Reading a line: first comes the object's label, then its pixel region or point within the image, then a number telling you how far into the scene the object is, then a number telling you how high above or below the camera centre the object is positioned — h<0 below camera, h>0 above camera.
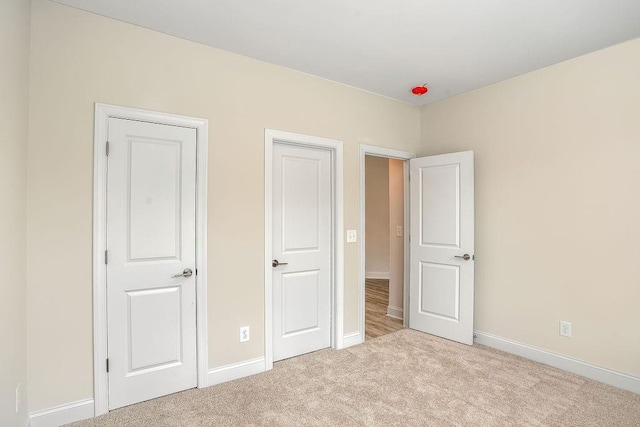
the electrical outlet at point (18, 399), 1.75 -1.00
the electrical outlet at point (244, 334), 2.76 -1.01
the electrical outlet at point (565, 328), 2.87 -1.00
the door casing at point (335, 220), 3.11 -0.04
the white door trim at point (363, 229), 3.51 -0.14
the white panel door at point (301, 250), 3.06 -0.33
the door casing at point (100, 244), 2.18 -0.19
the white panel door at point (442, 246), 3.45 -0.33
